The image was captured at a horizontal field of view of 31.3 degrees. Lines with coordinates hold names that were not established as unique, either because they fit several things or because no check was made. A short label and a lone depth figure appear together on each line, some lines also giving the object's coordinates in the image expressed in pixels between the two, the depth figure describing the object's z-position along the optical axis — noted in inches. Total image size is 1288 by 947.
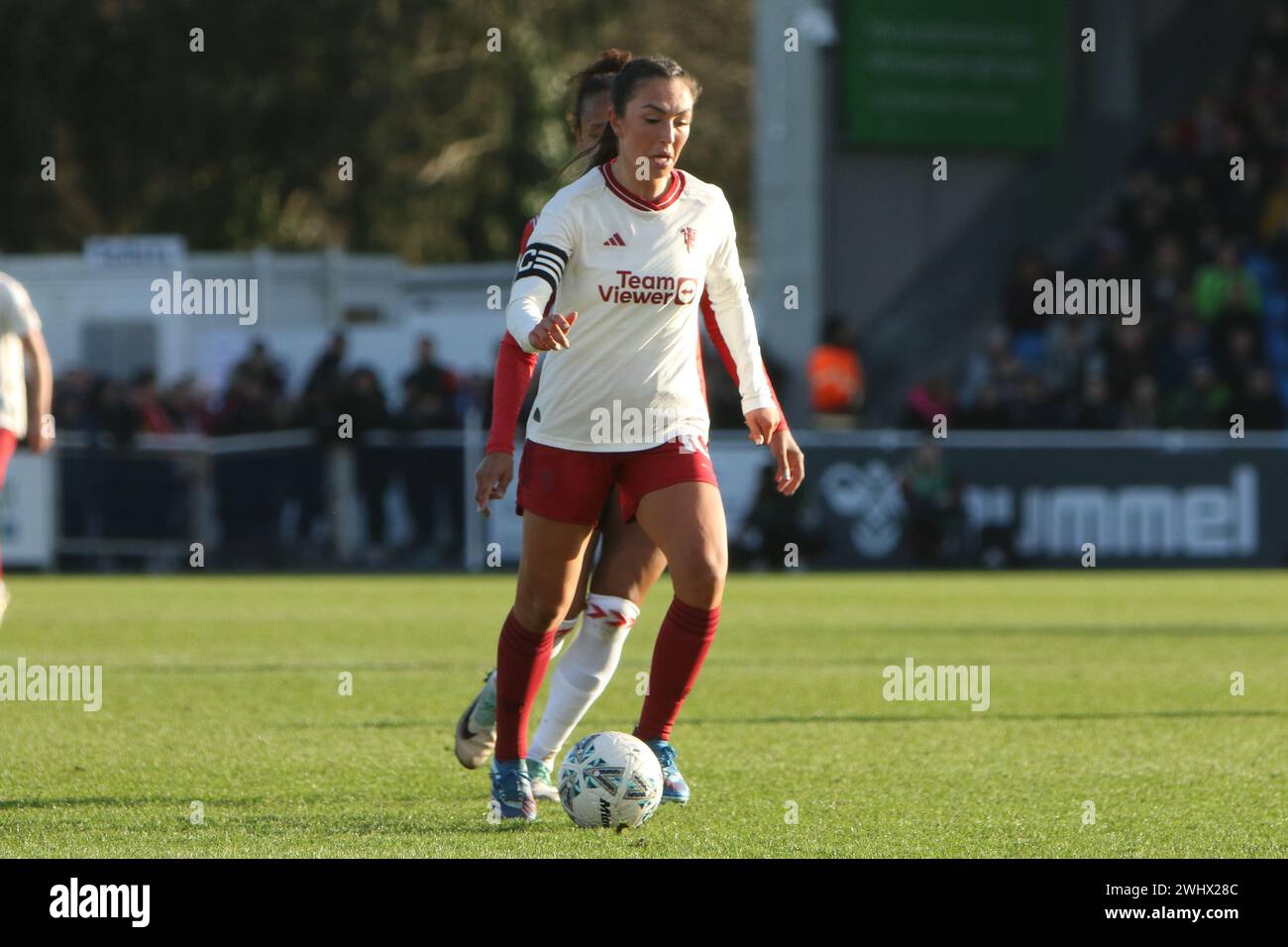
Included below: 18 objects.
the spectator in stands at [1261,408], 930.7
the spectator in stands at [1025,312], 1076.5
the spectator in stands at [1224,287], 1035.3
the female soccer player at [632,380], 261.1
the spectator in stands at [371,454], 896.9
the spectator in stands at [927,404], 926.4
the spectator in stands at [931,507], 879.7
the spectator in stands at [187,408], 978.7
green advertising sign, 1131.9
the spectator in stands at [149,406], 931.3
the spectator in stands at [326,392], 893.2
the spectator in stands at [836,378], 998.4
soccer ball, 259.0
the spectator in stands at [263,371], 983.0
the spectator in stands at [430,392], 908.6
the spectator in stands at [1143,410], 948.0
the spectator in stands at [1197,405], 939.3
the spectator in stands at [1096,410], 930.1
